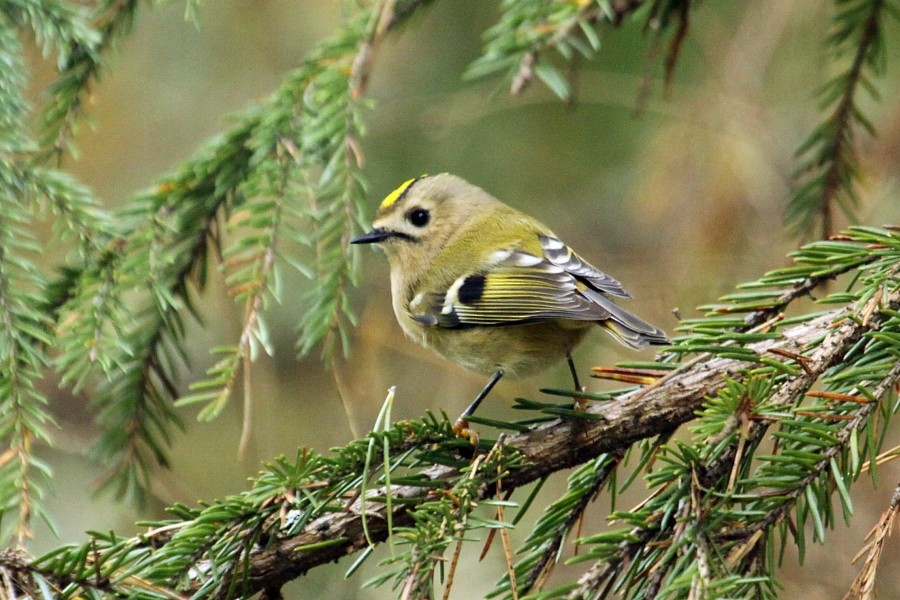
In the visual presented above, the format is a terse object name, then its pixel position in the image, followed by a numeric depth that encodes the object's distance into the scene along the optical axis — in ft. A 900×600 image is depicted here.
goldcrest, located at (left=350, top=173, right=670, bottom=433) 13.74
